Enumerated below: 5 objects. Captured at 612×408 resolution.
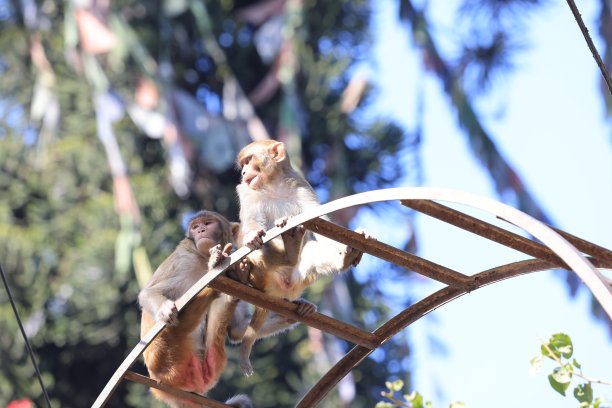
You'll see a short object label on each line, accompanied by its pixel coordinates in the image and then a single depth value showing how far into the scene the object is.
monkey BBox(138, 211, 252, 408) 11.27
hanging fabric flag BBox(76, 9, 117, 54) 30.09
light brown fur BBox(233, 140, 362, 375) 10.54
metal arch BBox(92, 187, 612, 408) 6.58
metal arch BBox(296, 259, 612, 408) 8.45
